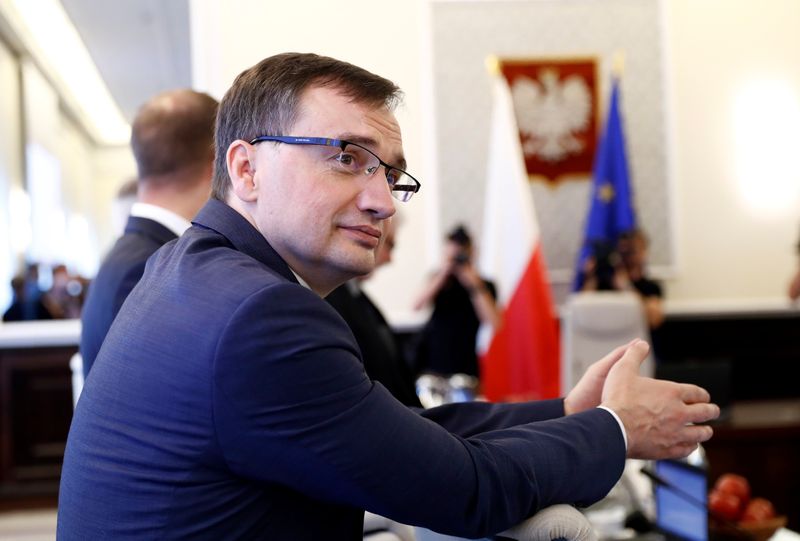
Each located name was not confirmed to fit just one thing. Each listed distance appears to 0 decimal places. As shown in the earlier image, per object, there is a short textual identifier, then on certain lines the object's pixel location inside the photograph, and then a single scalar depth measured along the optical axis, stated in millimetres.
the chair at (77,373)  2342
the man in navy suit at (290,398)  906
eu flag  6785
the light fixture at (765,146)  7406
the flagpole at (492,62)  6914
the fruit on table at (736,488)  1861
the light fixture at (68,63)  6500
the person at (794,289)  4620
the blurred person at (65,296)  6172
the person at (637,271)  6492
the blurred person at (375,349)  2229
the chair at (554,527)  938
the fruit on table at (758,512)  1819
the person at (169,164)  2008
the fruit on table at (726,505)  1816
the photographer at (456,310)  5488
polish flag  5480
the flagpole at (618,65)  6949
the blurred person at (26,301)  6125
